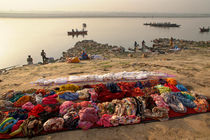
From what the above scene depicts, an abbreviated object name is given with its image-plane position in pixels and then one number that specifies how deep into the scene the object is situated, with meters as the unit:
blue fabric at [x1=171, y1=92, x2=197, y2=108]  4.50
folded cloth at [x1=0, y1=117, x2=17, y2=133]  3.65
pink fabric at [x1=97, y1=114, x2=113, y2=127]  3.84
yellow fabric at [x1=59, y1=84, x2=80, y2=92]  5.67
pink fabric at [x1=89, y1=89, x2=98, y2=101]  4.89
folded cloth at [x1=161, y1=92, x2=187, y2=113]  4.32
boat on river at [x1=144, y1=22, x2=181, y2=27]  48.55
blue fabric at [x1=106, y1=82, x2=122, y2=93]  5.25
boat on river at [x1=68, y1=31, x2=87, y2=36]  33.25
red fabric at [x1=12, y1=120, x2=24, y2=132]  3.69
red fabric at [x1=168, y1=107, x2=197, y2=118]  4.20
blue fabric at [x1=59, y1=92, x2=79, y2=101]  5.10
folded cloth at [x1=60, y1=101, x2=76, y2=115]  4.30
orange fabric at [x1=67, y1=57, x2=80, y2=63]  11.15
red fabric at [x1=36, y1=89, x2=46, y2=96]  5.41
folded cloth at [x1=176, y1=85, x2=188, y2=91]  5.52
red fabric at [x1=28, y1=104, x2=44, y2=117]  4.17
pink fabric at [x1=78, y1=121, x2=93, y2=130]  3.78
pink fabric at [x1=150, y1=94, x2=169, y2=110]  4.37
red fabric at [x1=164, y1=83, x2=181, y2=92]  5.40
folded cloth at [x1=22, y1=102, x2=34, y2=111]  4.52
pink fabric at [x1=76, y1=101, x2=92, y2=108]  4.43
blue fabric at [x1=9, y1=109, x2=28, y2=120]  4.11
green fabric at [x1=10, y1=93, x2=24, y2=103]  5.06
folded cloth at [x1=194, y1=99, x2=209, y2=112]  4.37
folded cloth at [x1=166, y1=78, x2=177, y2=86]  5.92
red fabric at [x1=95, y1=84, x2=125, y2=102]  4.91
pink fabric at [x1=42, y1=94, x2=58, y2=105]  4.82
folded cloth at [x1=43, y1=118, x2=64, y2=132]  3.69
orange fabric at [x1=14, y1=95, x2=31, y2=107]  4.80
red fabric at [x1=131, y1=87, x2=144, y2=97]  5.17
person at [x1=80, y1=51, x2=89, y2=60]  12.52
